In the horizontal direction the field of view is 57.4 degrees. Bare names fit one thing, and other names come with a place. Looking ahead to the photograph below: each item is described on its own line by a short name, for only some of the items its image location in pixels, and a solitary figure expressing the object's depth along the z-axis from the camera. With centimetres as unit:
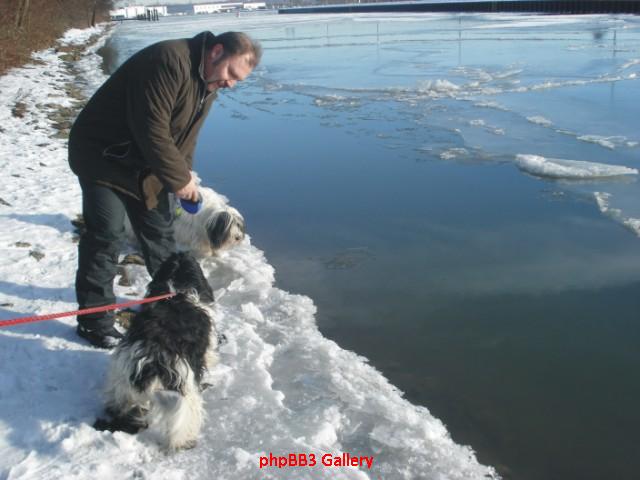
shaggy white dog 492
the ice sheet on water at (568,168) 668
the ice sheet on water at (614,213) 530
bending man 276
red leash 261
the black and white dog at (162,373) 256
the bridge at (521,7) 4375
